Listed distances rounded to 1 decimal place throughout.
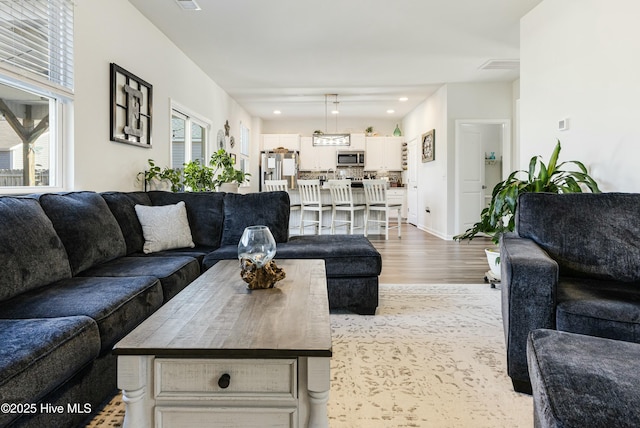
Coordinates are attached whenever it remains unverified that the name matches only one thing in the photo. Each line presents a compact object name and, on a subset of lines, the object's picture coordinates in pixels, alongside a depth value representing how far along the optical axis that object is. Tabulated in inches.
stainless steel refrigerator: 376.5
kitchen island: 246.7
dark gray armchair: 61.1
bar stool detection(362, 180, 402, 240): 239.9
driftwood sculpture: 64.3
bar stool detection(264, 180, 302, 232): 244.1
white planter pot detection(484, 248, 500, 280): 136.1
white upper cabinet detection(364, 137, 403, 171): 381.1
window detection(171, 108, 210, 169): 197.8
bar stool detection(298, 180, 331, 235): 234.8
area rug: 59.2
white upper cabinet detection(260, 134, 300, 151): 380.2
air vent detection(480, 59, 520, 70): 207.0
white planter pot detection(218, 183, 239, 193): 243.3
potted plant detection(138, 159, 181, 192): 155.0
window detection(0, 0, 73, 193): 94.2
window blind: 92.5
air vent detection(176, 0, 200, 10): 138.5
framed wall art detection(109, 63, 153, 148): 131.8
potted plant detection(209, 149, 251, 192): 190.9
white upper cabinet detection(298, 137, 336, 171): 383.9
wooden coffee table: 40.2
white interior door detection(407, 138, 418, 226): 336.2
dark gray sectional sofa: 46.4
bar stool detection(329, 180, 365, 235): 237.6
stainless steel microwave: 380.2
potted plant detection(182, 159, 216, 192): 169.8
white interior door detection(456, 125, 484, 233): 255.4
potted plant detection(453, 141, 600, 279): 115.0
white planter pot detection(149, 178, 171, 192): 161.0
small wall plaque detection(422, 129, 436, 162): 279.7
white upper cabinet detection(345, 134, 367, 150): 378.0
